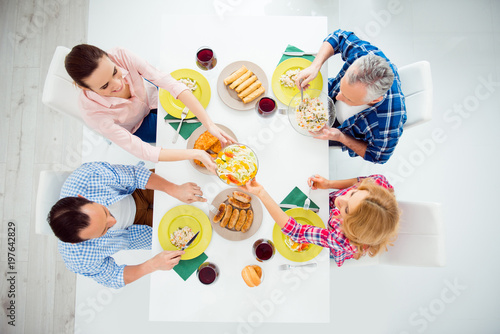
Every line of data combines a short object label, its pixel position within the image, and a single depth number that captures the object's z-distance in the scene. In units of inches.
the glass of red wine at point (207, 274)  65.0
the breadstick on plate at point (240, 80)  71.2
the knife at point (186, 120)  71.6
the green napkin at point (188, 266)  67.6
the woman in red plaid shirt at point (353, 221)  58.2
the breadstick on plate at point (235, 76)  71.4
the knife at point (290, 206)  68.9
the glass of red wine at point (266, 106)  69.6
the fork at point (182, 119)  70.3
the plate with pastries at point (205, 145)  69.0
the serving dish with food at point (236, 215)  67.0
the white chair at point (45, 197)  67.4
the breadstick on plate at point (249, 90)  71.0
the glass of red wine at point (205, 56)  70.2
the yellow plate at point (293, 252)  67.5
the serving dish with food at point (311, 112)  68.6
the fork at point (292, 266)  66.2
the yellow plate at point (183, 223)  67.9
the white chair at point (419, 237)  68.5
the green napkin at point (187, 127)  71.8
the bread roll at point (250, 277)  62.5
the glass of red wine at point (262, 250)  66.0
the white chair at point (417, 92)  71.1
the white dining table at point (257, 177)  67.5
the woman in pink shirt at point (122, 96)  58.4
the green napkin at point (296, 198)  69.4
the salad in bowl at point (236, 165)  58.4
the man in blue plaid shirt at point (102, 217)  57.2
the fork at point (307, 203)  67.7
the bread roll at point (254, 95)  70.9
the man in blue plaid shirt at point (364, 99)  59.8
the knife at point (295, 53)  73.8
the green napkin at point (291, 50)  73.9
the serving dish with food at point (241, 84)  71.1
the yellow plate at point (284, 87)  72.3
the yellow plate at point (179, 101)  71.6
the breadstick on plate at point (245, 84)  70.9
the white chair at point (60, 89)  69.0
